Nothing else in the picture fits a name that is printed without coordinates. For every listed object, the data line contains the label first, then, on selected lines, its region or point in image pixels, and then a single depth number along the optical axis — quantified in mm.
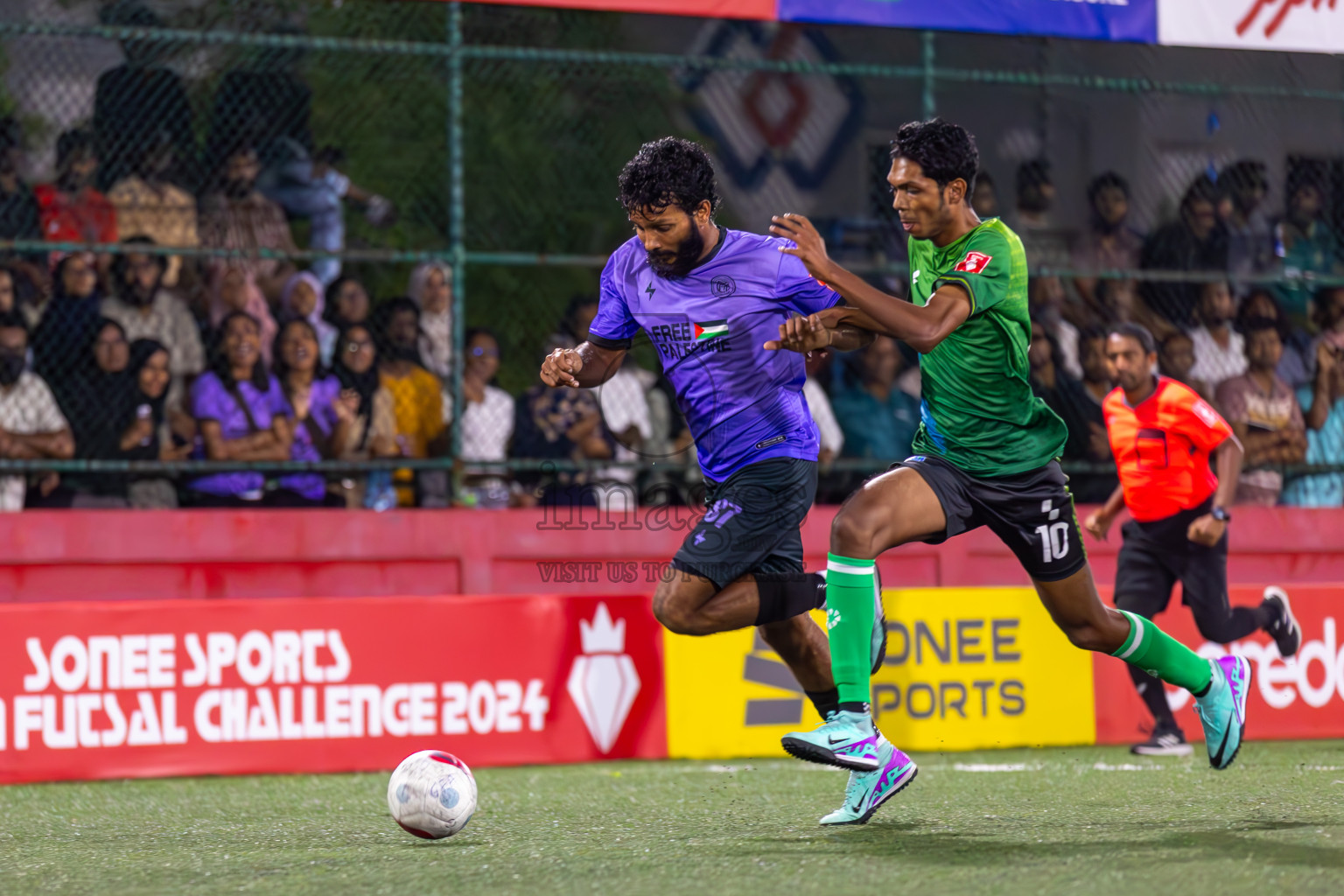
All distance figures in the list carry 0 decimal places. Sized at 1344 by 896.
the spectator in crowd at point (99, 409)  17609
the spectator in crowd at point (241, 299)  18719
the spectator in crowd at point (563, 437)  19125
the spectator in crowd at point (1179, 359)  21016
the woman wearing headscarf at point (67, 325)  17656
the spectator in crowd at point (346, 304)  19297
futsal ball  9953
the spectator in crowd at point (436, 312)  19437
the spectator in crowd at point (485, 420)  19187
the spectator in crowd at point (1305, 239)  22062
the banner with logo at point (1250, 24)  20016
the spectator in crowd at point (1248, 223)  22250
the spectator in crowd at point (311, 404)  18406
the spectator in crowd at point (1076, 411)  20766
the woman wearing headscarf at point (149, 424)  17641
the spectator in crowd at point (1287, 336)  21453
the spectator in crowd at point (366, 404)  18656
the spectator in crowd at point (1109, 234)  22859
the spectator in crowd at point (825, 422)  19937
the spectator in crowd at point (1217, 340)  21156
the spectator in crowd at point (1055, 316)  21250
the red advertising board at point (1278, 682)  16969
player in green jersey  10164
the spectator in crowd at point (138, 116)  18500
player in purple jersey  10836
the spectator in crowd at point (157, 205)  18656
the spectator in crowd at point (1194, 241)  22156
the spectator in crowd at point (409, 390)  18828
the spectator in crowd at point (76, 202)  18109
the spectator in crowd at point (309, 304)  19234
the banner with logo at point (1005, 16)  18984
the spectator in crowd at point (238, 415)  17906
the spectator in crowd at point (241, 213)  18937
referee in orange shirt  15578
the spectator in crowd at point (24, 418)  17359
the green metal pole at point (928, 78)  20172
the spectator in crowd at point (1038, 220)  23062
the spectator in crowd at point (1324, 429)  20781
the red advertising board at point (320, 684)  14812
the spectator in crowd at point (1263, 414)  20781
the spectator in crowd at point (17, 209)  17953
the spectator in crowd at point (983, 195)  21750
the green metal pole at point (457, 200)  18375
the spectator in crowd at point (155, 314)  18125
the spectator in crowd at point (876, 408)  20531
